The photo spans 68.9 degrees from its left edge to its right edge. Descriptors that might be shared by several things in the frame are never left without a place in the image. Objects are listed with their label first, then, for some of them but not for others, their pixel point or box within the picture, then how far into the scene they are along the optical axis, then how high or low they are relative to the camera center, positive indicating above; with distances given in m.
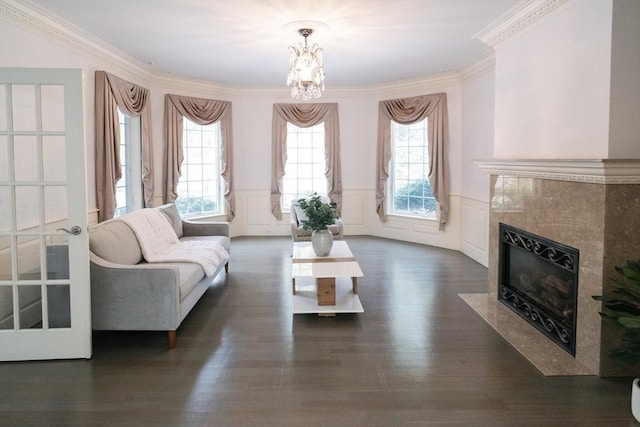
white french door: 3.23 -0.25
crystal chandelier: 4.73 +1.15
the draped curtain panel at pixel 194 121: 7.31 +0.88
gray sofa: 3.55 -0.87
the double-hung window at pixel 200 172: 7.99 +0.20
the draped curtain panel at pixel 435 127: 7.50 +0.90
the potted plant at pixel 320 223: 4.94 -0.43
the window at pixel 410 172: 8.07 +0.19
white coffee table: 4.31 -1.00
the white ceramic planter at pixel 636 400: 2.55 -1.20
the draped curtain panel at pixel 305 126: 8.59 +0.83
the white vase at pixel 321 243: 4.93 -0.63
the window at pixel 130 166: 6.53 +0.24
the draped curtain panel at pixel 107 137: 5.38 +0.54
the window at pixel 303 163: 8.91 +0.38
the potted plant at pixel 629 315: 2.56 -0.76
